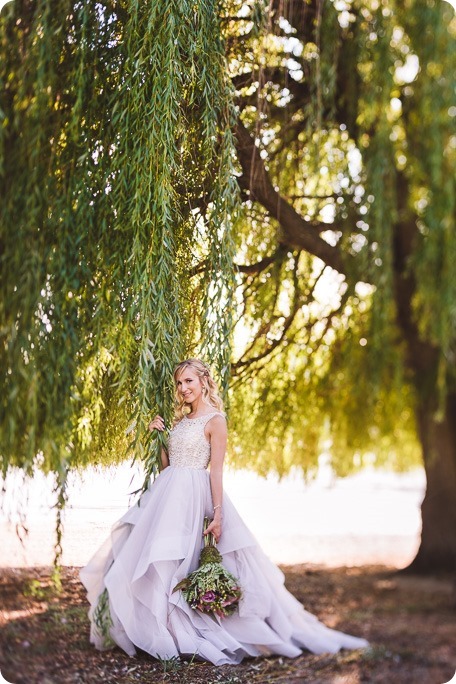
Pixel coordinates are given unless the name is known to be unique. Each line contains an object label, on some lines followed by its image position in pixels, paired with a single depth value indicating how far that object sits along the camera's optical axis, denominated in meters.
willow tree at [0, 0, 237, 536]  2.75
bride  2.83
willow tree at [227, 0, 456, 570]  3.57
